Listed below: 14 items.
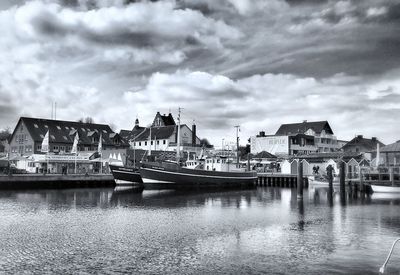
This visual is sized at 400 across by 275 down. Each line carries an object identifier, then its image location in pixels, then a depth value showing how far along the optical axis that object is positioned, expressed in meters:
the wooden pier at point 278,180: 72.75
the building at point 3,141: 119.01
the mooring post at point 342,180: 48.87
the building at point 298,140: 105.94
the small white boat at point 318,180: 64.31
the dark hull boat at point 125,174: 62.09
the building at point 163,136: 99.44
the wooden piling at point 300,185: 45.38
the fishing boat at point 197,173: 58.28
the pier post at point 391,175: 48.90
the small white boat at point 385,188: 48.50
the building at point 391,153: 69.06
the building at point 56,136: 93.38
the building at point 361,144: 110.10
